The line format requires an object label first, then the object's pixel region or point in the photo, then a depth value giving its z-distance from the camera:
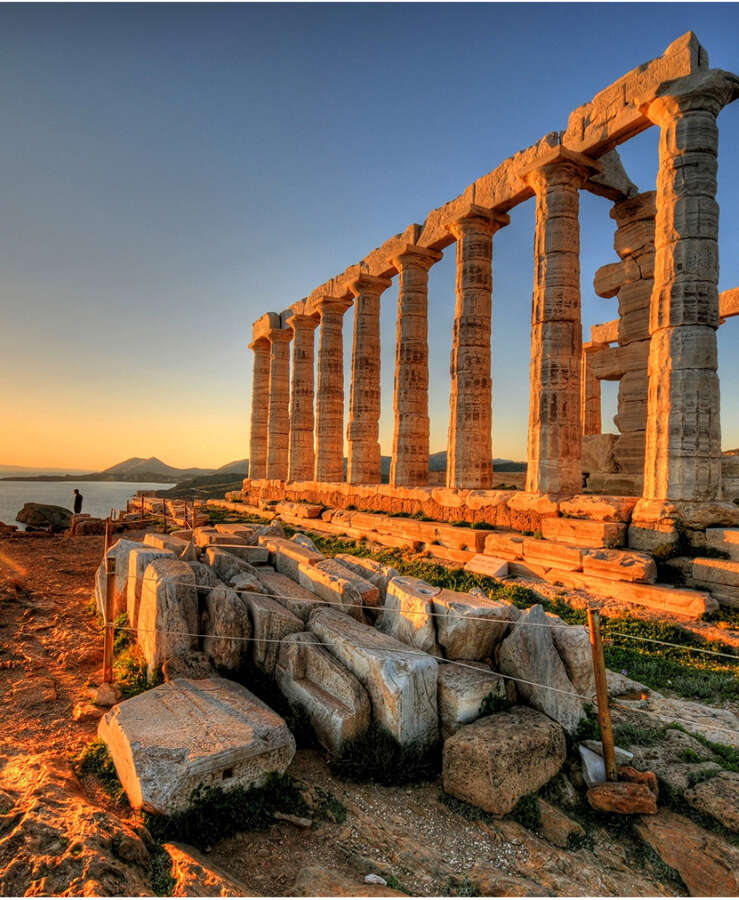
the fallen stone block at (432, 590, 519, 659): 5.47
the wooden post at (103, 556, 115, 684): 5.89
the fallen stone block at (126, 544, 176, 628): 7.08
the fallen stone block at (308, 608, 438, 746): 4.63
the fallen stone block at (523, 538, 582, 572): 11.13
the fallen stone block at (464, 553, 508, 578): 11.74
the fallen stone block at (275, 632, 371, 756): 4.70
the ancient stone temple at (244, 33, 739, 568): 10.52
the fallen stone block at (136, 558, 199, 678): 5.72
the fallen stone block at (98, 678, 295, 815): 3.61
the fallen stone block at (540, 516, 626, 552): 10.97
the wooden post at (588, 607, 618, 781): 4.41
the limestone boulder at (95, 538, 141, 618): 8.23
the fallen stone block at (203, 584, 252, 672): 5.69
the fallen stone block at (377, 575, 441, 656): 5.61
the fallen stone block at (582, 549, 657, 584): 9.80
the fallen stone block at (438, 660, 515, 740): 4.78
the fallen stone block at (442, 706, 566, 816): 4.11
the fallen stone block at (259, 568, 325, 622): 6.32
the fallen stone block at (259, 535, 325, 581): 8.12
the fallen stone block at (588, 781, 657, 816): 4.09
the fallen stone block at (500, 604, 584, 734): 4.96
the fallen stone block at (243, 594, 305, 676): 5.69
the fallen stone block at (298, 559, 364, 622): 6.46
